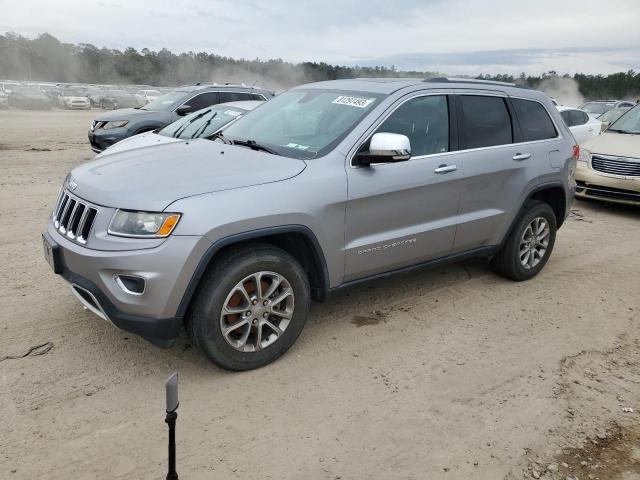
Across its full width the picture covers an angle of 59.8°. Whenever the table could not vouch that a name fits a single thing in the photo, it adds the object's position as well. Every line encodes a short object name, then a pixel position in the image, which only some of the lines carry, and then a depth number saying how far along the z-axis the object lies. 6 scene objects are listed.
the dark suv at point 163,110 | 10.62
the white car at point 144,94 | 33.75
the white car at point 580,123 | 12.32
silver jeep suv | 3.14
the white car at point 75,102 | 31.98
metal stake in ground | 2.09
